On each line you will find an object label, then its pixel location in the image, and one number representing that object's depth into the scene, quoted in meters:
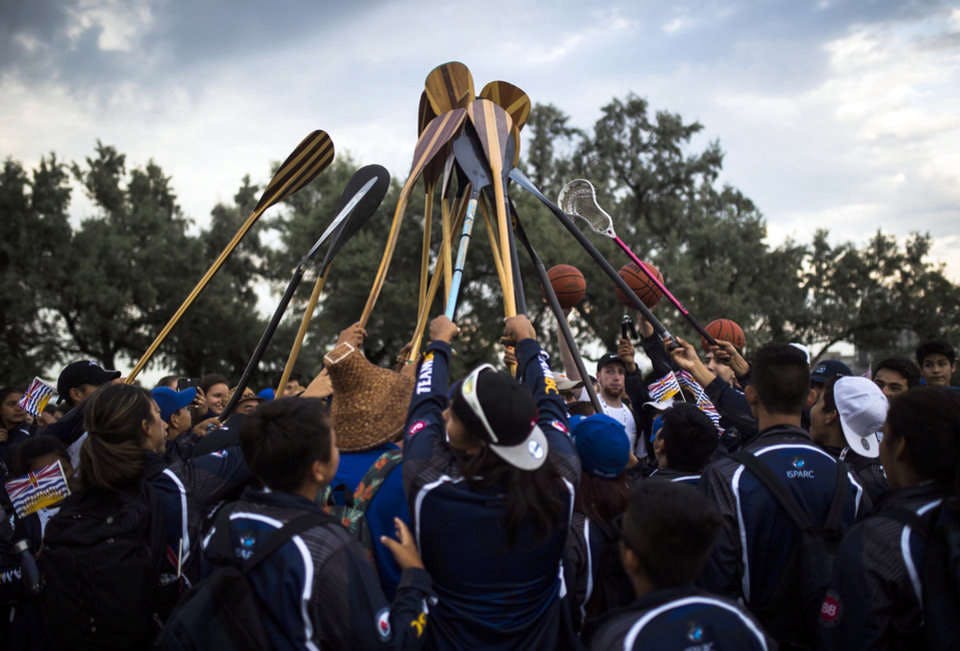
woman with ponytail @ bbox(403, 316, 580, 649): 2.52
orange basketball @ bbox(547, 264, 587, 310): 5.82
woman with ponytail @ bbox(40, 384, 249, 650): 2.84
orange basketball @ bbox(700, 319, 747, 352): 6.02
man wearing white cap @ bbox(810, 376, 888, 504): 3.54
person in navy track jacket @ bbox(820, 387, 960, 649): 2.34
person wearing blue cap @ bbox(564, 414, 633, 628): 3.18
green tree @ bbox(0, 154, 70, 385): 23.17
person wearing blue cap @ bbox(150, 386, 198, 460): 4.70
